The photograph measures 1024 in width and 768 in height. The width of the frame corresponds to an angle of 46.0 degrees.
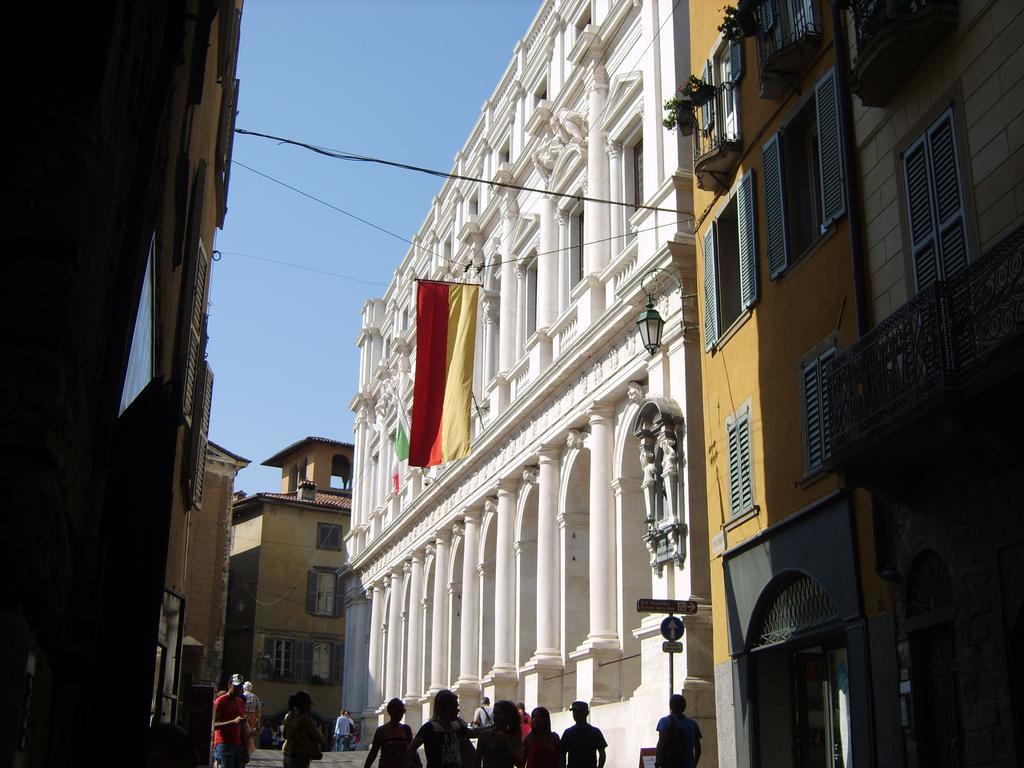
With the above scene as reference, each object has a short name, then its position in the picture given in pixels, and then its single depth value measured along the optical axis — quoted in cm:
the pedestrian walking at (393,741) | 1072
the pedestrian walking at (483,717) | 2046
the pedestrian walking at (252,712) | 1873
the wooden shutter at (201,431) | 1545
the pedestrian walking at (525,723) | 1912
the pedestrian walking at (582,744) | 1187
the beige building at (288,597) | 5481
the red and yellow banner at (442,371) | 2444
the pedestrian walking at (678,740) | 1248
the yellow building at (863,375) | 911
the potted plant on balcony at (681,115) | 1622
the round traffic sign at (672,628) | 1491
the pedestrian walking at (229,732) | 1369
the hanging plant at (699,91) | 1603
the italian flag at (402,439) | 3293
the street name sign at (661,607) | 1529
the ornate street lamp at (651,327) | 1772
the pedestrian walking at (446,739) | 1030
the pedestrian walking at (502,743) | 1070
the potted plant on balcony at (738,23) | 1427
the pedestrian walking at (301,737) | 1189
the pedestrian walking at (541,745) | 1115
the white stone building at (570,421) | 1927
